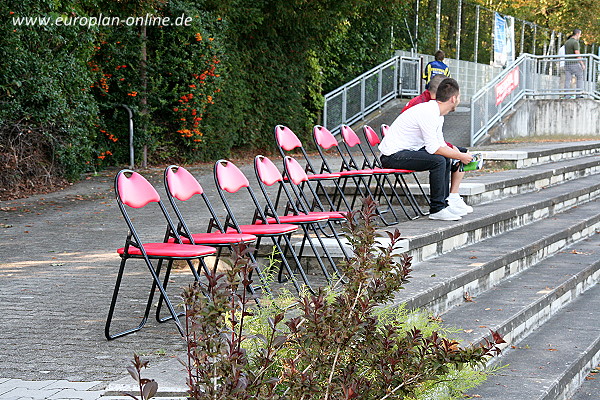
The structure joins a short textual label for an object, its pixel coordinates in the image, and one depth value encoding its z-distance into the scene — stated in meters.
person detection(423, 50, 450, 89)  35.18
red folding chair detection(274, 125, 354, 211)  15.83
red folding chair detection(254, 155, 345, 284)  12.33
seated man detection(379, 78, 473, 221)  17.02
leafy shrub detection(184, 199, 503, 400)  5.24
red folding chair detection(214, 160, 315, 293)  11.35
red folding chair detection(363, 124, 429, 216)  18.27
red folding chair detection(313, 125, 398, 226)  17.03
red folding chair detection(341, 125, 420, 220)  17.45
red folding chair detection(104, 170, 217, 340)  9.73
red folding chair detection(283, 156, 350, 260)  12.90
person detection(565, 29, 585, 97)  41.00
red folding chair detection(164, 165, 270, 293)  10.59
